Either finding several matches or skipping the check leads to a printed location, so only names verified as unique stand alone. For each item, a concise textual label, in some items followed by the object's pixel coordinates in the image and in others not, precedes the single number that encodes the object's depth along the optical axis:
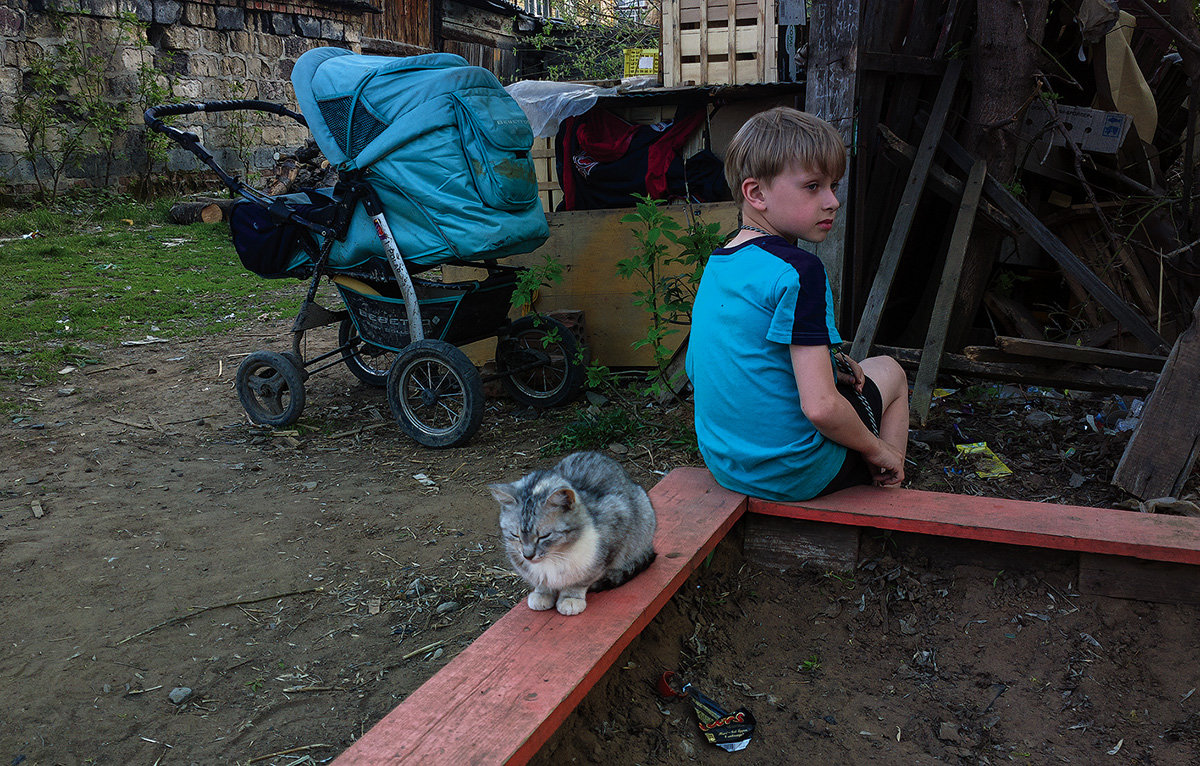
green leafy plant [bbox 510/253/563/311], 4.70
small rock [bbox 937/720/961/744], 2.23
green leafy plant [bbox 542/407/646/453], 4.52
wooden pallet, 5.69
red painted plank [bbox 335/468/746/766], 1.61
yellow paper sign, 6.71
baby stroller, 4.45
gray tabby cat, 2.02
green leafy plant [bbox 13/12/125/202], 9.63
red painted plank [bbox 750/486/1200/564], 2.42
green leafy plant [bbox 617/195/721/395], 4.25
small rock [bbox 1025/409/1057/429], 4.25
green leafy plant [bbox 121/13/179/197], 10.68
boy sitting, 2.31
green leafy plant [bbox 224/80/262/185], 11.95
